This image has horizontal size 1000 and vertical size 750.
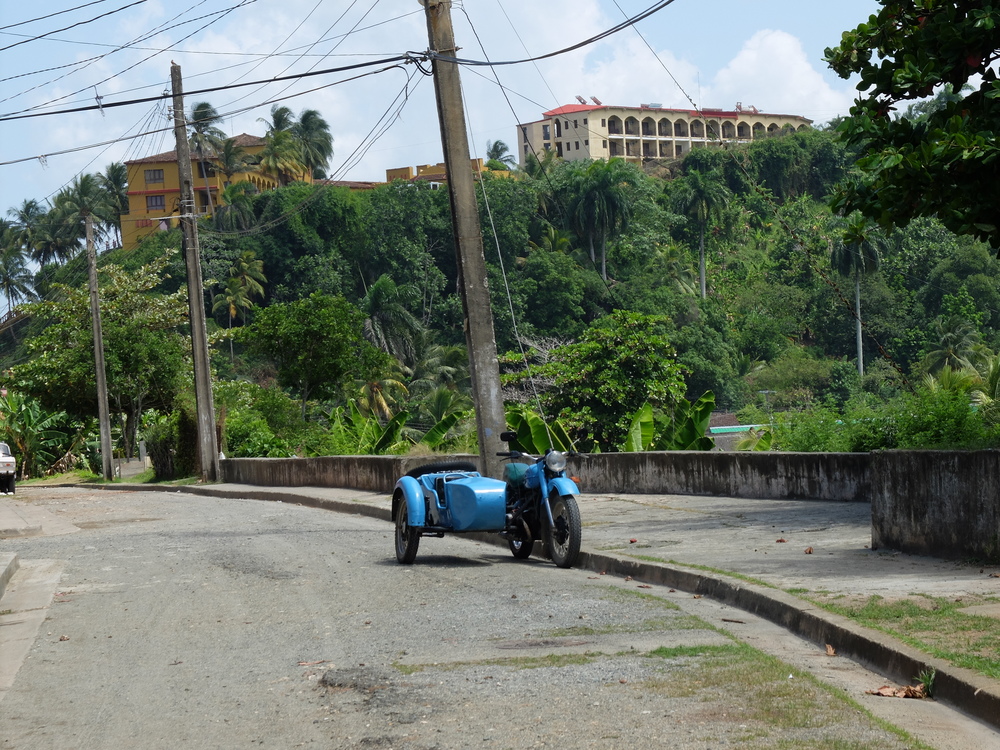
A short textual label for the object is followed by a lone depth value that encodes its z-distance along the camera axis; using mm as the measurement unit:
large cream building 155750
